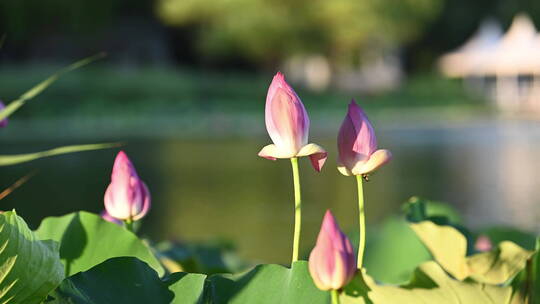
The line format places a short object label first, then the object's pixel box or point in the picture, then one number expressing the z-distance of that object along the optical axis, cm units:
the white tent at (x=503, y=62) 7690
